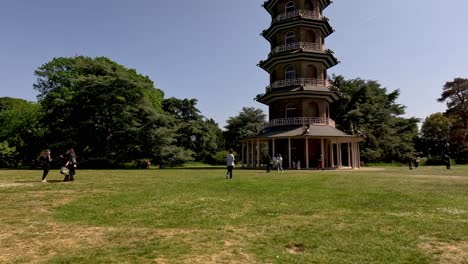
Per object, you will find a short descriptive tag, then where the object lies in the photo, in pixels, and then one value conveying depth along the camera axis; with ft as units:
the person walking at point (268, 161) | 87.10
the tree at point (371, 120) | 170.09
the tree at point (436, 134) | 216.74
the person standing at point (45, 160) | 55.25
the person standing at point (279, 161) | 90.94
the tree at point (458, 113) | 186.91
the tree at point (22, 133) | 154.61
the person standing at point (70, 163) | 56.39
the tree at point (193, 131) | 197.88
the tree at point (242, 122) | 239.09
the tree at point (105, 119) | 132.67
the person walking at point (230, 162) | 62.28
